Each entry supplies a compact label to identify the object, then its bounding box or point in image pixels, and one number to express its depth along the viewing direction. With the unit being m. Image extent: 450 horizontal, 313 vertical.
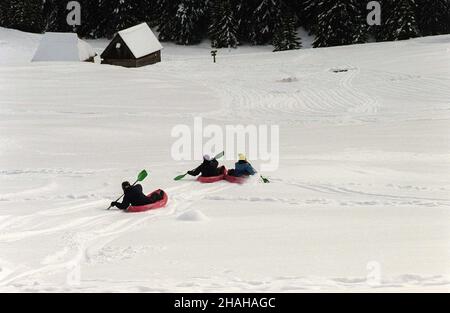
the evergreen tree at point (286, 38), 51.16
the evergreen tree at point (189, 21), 57.25
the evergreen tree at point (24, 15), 62.78
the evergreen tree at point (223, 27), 52.88
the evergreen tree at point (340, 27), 50.62
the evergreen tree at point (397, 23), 48.56
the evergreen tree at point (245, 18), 57.47
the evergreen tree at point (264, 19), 56.24
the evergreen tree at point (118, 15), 58.34
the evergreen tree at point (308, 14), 56.25
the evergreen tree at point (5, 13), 64.19
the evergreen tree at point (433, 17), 54.91
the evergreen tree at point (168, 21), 58.09
